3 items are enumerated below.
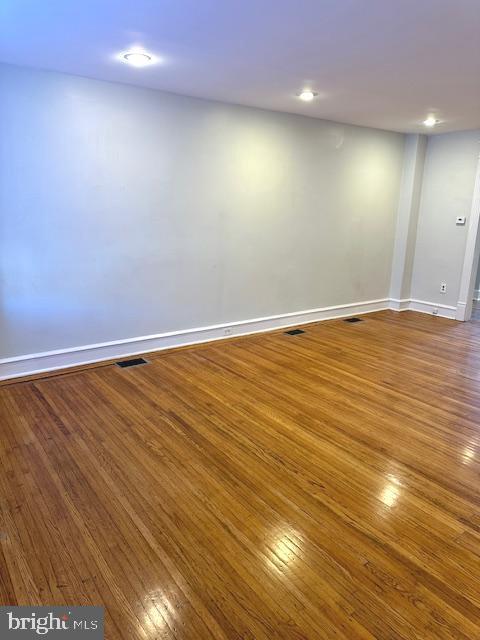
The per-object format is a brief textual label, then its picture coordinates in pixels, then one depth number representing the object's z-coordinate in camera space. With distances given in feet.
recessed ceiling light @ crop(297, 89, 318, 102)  12.22
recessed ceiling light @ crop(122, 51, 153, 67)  9.34
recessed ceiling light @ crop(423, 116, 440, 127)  15.24
